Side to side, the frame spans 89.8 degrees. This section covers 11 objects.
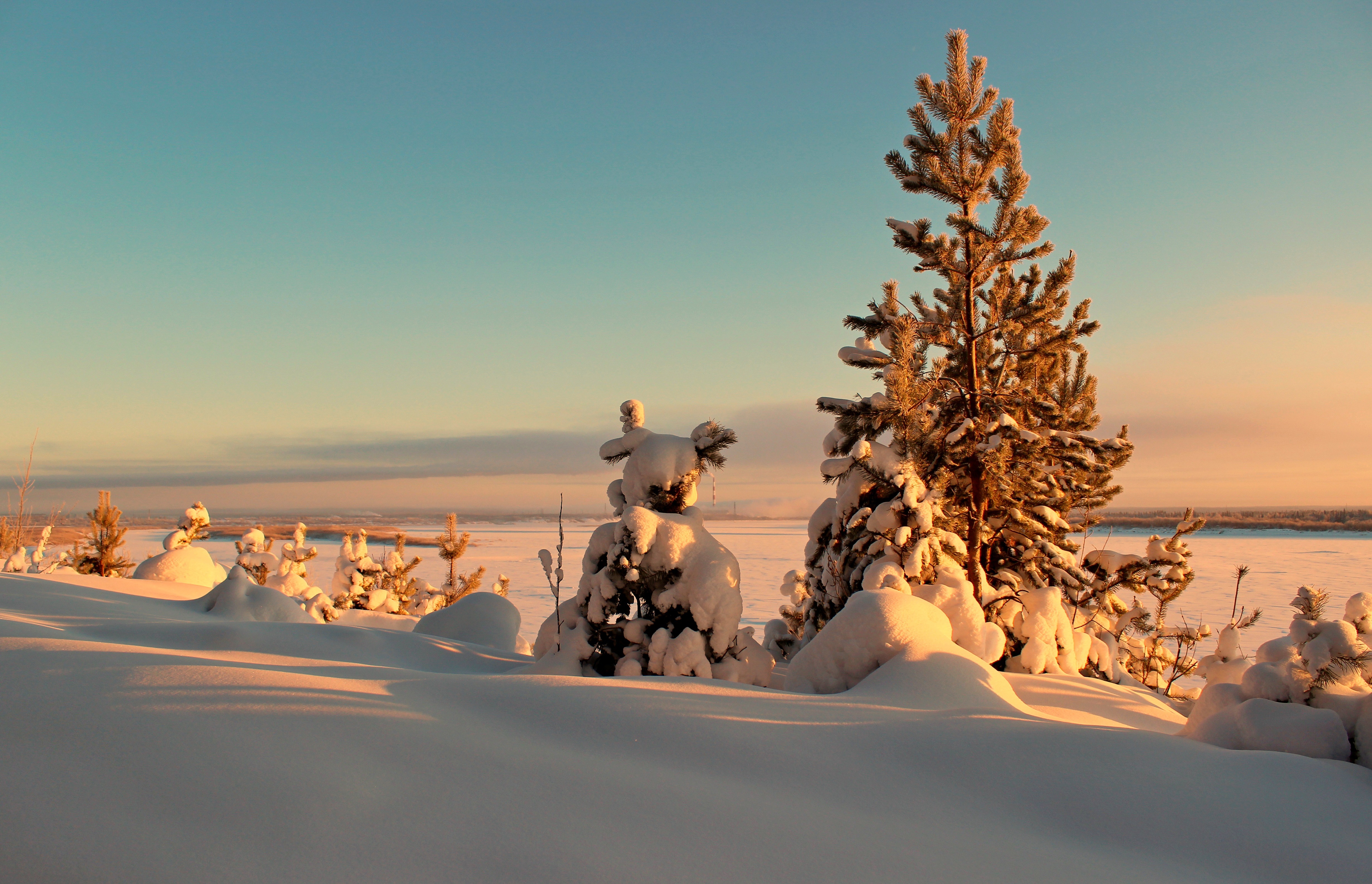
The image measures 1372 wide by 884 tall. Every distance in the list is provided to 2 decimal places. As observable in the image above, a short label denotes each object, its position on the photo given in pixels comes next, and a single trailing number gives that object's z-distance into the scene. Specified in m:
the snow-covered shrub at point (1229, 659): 7.64
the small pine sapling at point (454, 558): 21.22
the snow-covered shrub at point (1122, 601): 9.41
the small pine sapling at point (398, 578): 19.84
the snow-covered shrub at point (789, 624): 10.45
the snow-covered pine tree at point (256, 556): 18.09
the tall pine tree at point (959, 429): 7.76
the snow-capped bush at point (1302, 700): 4.31
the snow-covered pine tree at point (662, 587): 7.04
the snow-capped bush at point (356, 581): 18.56
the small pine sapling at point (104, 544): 15.21
